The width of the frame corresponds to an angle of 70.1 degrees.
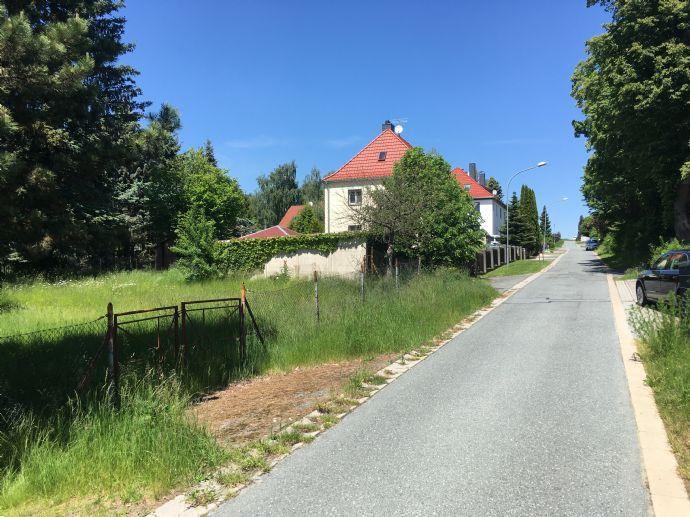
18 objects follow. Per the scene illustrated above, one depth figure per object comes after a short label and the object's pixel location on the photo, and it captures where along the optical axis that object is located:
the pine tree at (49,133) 5.57
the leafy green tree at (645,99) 20.83
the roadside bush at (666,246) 23.63
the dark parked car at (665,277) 12.62
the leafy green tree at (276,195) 73.31
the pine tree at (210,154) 59.25
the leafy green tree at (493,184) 112.01
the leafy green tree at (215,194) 40.06
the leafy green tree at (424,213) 19.52
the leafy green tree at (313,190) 67.41
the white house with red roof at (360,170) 40.19
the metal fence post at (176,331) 7.46
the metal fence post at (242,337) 8.86
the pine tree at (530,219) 64.31
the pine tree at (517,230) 62.28
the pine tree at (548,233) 90.28
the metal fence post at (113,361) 5.72
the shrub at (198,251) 25.17
